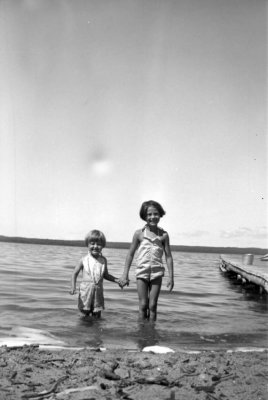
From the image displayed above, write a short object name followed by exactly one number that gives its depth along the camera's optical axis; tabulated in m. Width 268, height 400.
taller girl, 5.99
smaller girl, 5.98
